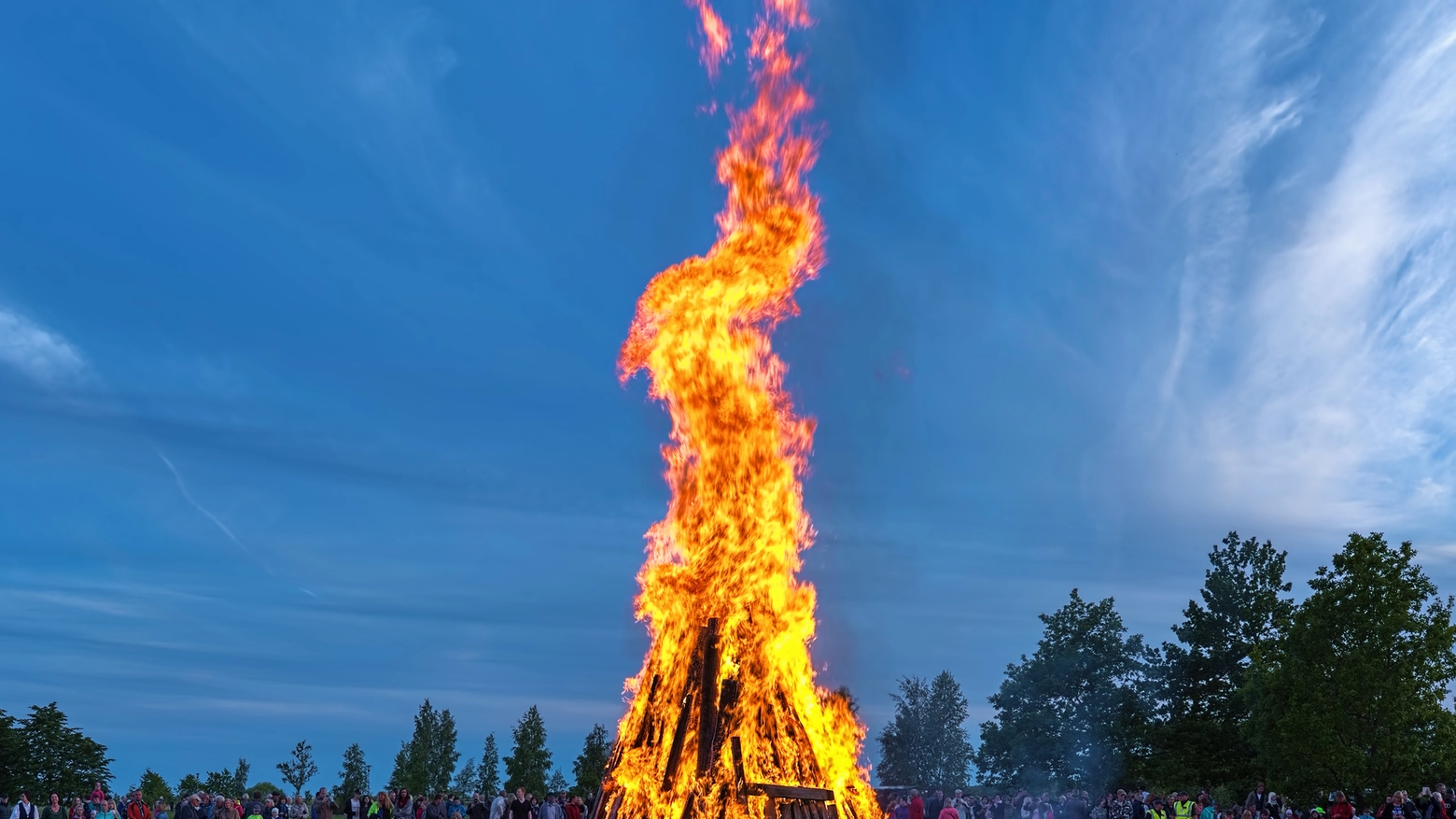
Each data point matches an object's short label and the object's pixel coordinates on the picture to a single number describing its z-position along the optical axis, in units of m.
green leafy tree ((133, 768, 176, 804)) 65.44
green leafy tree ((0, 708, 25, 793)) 59.25
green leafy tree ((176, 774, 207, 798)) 61.88
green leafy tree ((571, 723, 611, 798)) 52.53
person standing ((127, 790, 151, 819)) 26.53
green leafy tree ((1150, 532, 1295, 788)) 52.31
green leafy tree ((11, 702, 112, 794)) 59.91
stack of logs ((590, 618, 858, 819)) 14.34
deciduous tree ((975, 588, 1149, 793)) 55.22
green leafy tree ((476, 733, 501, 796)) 73.47
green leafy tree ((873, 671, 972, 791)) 72.69
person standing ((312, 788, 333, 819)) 25.17
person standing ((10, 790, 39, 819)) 25.14
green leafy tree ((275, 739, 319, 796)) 66.38
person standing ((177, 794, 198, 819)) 23.62
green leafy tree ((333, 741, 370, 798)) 72.94
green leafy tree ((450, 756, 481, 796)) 74.88
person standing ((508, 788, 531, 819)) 24.05
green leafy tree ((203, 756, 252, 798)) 65.94
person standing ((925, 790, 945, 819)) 31.62
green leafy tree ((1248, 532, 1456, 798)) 38.16
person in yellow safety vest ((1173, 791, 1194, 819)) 29.62
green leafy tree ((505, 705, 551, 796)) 63.75
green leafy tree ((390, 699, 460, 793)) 69.06
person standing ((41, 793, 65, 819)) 27.19
